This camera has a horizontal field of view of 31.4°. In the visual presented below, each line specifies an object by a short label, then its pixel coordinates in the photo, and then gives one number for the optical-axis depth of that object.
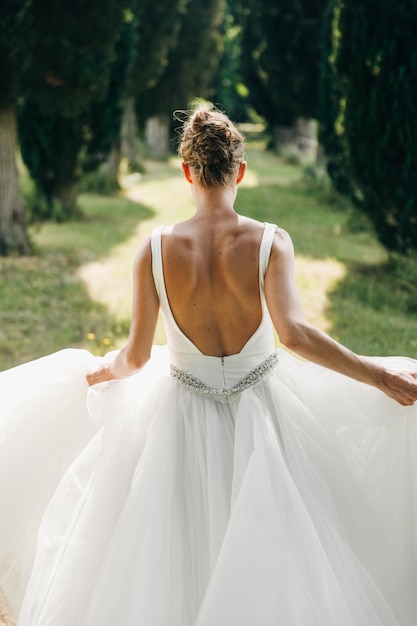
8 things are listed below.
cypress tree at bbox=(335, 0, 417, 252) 8.12
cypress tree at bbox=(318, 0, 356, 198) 14.72
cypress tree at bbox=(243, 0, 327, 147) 19.33
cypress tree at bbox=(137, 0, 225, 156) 25.70
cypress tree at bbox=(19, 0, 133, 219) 9.05
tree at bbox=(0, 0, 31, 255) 8.34
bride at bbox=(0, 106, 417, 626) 2.38
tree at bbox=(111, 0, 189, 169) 18.42
